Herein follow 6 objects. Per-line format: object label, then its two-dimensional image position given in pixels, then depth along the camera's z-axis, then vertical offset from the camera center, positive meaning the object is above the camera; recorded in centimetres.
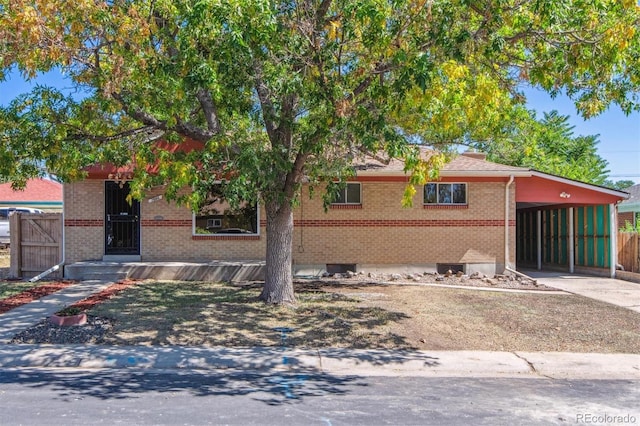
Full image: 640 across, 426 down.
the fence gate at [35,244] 1545 -82
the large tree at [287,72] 781 +228
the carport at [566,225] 1666 -35
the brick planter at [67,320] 904 -174
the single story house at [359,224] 1545 -26
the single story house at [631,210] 2902 +28
